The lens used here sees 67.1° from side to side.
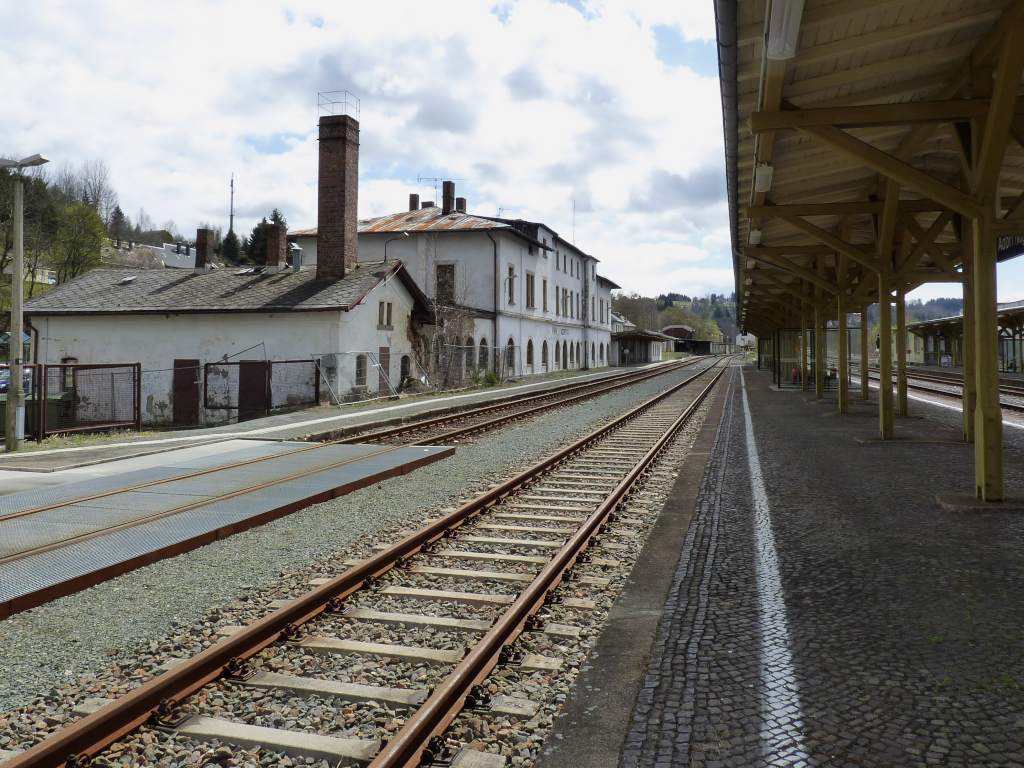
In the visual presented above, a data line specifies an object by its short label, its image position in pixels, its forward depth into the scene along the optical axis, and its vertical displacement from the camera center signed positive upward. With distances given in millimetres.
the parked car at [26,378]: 22834 +152
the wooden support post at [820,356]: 23375 +631
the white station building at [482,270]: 38497 +5776
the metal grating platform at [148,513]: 5480 -1266
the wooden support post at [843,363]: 17828 +298
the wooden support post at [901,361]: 16578 +306
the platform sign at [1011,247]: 14091 +2380
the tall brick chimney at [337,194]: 26312 +6367
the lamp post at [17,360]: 12755 +383
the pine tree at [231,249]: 74062 +12822
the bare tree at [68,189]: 54138 +15642
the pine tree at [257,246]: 66019 +12008
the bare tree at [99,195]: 65556 +16237
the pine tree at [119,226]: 86462 +18981
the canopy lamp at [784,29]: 5282 +2533
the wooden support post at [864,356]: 22703 +592
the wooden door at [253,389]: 23234 -255
